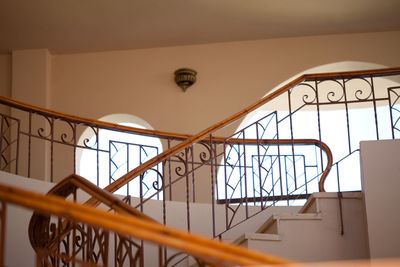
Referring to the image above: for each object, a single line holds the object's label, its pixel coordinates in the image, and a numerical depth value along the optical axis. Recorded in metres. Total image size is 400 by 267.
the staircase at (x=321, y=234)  4.43
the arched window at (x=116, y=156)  8.65
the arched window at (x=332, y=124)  8.72
